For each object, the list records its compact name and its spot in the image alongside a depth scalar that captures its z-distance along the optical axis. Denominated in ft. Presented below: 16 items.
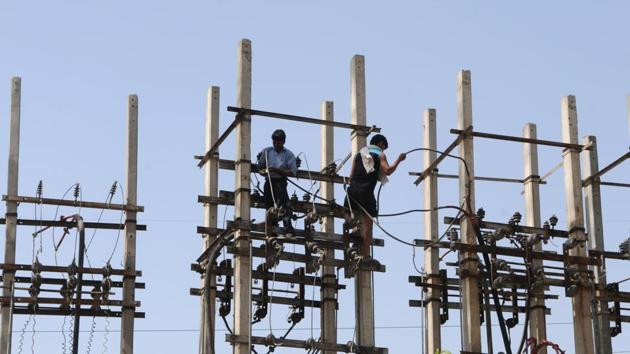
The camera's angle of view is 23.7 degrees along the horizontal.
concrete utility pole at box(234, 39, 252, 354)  82.02
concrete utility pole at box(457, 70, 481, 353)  85.05
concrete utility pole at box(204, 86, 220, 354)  90.97
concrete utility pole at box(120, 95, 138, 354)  94.02
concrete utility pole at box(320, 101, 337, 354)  90.48
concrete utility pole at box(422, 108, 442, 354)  100.99
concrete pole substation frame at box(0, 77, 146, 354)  92.89
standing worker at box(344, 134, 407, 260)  85.05
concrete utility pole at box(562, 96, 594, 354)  89.51
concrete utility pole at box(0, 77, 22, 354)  91.89
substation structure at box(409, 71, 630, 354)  86.17
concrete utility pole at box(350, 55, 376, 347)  84.48
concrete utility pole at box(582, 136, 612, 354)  94.07
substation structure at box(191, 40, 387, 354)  83.51
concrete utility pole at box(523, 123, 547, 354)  98.32
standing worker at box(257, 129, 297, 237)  84.94
